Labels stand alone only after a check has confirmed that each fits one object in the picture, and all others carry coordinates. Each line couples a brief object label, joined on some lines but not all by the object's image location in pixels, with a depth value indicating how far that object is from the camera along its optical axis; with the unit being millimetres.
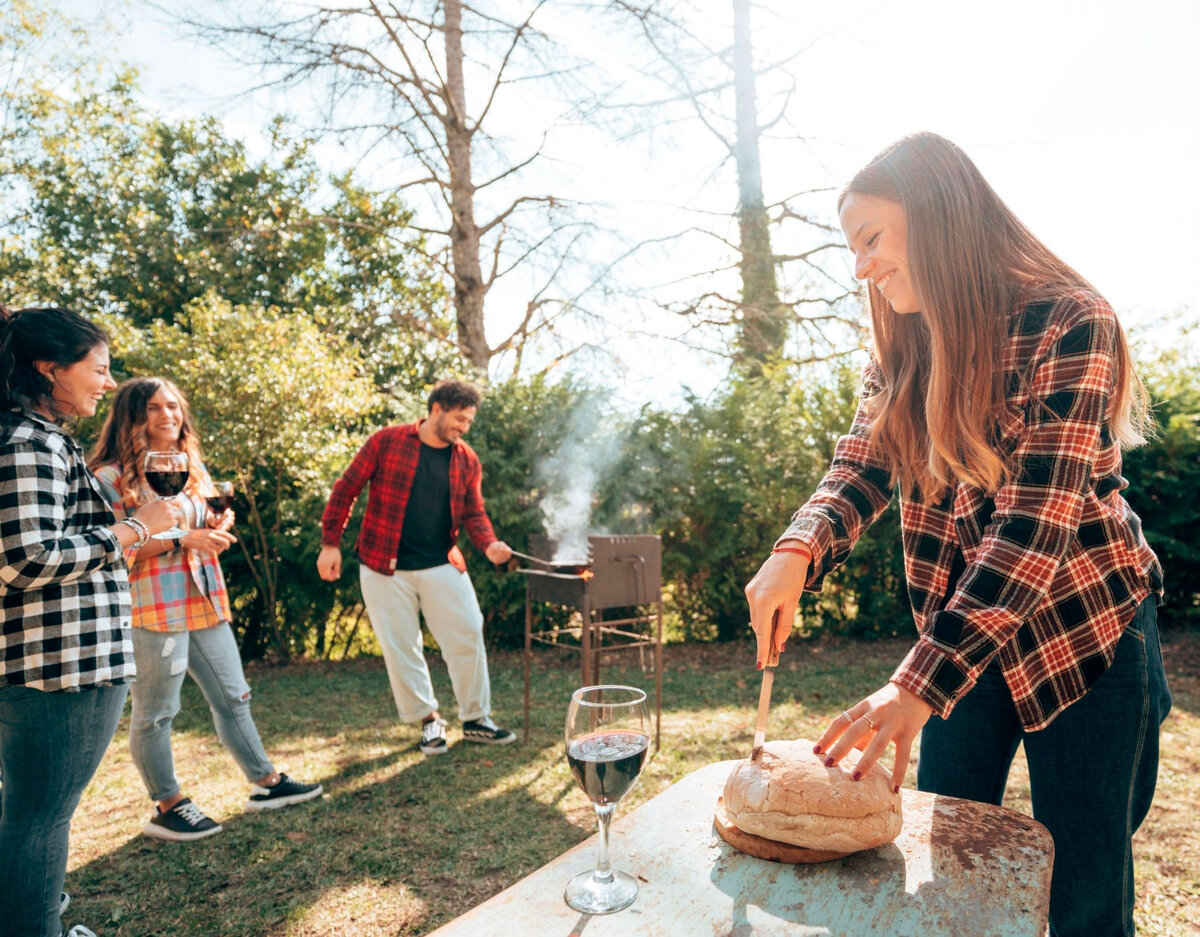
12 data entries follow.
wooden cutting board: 1339
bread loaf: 1322
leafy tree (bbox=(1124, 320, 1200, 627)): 7055
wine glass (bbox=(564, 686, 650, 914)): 1242
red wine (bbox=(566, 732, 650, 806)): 1271
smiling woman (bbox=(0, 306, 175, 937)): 2168
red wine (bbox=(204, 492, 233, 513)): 3365
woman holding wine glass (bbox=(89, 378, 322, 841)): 3314
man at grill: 4793
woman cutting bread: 1369
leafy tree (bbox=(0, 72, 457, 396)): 13406
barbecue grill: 4570
